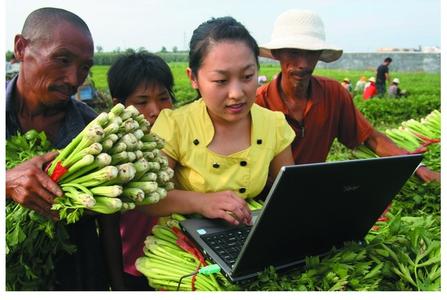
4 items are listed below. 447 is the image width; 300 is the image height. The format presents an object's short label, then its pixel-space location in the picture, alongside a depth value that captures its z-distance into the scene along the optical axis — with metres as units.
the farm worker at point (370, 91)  14.22
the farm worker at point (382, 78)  16.17
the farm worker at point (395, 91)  16.07
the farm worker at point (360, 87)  18.62
